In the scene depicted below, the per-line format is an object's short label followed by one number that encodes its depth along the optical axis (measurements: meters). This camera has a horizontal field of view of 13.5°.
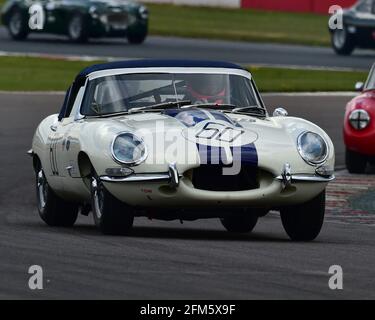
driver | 11.79
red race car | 17.23
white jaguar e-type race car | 10.55
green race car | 35.50
